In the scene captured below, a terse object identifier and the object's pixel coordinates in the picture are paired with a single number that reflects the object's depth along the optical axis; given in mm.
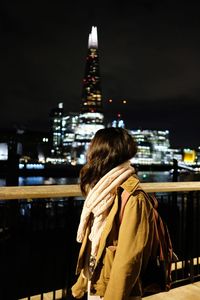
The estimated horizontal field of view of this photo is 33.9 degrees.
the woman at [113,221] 1768
